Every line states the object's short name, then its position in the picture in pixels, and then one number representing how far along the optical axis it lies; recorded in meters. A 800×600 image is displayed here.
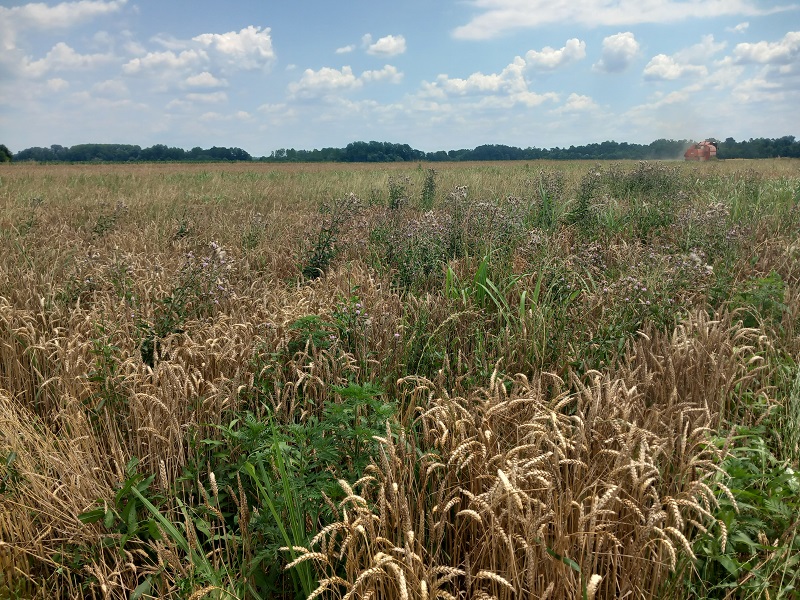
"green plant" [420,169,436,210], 10.48
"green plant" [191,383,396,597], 2.13
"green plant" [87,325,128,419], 3.12
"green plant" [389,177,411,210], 9.74
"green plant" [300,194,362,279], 5.88
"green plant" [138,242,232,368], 3.87
